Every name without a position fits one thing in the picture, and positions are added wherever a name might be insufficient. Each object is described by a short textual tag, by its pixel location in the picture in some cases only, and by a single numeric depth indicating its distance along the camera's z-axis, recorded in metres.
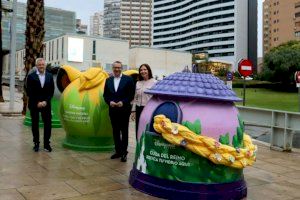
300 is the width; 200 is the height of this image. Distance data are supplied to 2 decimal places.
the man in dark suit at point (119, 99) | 5.63
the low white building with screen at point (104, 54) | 60.62
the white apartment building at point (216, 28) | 103.07
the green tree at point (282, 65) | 45.01
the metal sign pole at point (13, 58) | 12.33
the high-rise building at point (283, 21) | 93.80
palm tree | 10.98
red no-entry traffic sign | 12.28
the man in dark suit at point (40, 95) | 6.11
